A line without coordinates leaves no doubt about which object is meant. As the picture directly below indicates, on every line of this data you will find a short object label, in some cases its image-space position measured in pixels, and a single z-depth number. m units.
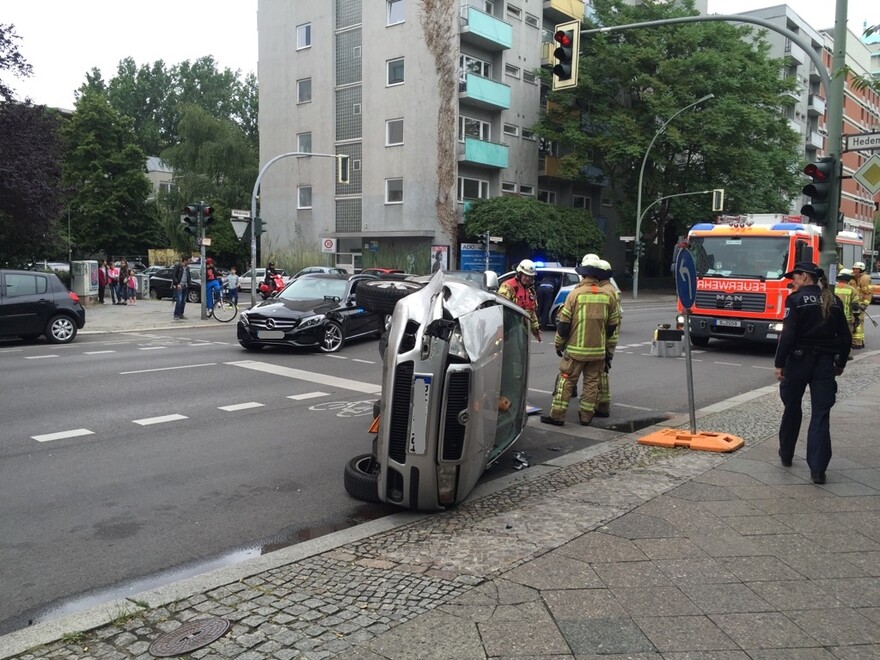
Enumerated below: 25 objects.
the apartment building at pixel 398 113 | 38.62
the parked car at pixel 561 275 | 19.96
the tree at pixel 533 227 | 37.59
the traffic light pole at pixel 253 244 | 25.00
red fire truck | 15.22
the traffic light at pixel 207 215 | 22.69
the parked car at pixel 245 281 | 40.39
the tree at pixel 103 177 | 57.69
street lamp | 37.68
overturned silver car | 4.83
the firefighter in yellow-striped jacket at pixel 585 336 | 8.01
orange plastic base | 7.14
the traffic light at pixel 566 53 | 13.38
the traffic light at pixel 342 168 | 29.34
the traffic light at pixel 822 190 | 11.18
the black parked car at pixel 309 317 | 14.16
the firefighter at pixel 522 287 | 9.27
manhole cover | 3.29
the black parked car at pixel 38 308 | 15.20
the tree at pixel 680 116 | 40.53
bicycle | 23.92
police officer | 6.04
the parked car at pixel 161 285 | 33.69
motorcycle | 25.95
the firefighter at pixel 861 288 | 16.64
